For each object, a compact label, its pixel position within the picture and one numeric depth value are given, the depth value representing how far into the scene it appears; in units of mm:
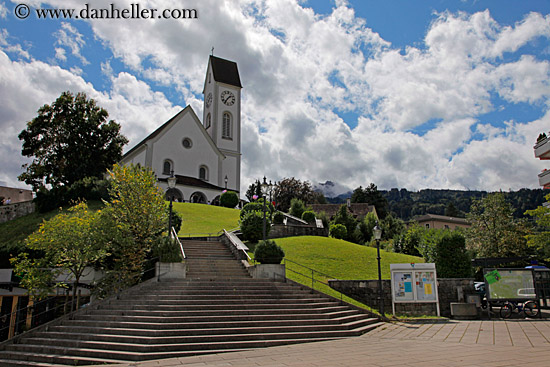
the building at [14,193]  44975
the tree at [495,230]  32438
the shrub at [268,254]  17594
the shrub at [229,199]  48844
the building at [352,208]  61719
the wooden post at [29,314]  16209
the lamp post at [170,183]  16364
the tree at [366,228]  38622
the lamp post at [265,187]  18353
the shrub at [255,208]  27809
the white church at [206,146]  52156
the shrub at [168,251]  15898
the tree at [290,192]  64562
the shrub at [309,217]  34344
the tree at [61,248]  14827
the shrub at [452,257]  20281
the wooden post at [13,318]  16539
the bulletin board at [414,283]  16875
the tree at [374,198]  78562
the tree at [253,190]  81375
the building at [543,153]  30188
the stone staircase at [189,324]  10484
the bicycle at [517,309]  16797
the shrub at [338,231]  32812
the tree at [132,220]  16062
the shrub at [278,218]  29406
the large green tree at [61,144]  40500
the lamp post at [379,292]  16016
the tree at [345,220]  35844
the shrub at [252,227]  25797
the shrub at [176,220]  23812
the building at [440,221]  80375
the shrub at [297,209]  36531
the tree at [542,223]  23156
